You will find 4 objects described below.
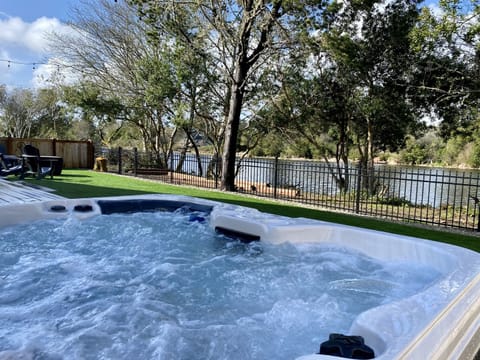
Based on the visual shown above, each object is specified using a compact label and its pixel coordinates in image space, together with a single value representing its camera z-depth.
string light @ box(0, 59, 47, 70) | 14.48
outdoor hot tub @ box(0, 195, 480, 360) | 1.83
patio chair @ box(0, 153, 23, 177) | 9.16
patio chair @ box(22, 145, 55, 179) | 9.06
